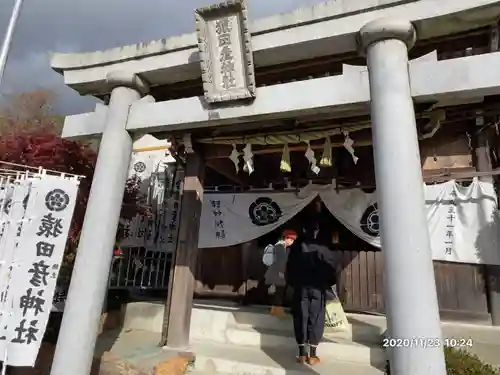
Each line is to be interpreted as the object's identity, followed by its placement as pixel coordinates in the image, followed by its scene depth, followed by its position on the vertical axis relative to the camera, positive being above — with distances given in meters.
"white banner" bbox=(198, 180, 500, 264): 6.42 +1.57
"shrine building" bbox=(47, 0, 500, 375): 3.71 +2.21
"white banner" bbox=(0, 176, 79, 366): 4.79 +0.20
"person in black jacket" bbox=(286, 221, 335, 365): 5.46 +0.13
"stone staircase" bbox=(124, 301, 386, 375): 5.39 -0.81
